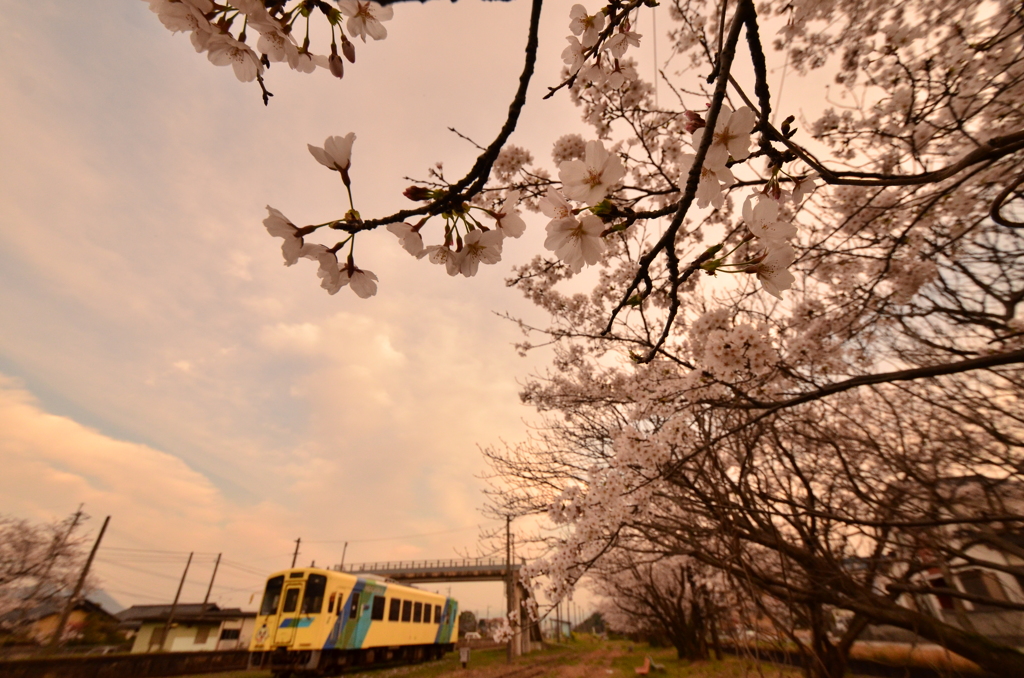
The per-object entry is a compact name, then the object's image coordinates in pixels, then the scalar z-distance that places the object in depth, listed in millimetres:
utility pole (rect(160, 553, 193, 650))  17656
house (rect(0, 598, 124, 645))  16891
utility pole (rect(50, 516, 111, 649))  13285
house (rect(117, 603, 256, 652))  17750
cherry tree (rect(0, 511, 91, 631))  14133
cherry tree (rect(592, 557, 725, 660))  12484
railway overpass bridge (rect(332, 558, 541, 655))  20250
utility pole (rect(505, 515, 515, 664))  6934
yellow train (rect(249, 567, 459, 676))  8172
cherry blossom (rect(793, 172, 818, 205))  1263
